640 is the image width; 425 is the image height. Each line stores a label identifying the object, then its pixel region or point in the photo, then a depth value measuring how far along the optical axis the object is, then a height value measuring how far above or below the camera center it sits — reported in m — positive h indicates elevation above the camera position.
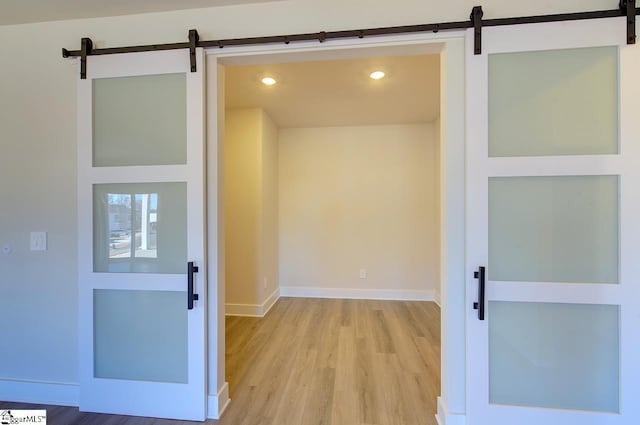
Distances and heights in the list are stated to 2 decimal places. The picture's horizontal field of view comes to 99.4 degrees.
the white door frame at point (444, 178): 1.59 +0.20
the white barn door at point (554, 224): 1.45 -0.07
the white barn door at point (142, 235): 1.70 -0.15
